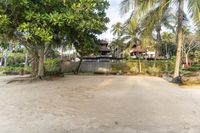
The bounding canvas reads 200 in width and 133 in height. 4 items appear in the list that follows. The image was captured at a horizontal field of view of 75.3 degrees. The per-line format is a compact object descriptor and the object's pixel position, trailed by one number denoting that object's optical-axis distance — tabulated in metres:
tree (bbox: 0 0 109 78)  7.04
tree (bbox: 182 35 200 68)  19.17
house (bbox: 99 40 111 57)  20.02
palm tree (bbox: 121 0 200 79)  7.24
